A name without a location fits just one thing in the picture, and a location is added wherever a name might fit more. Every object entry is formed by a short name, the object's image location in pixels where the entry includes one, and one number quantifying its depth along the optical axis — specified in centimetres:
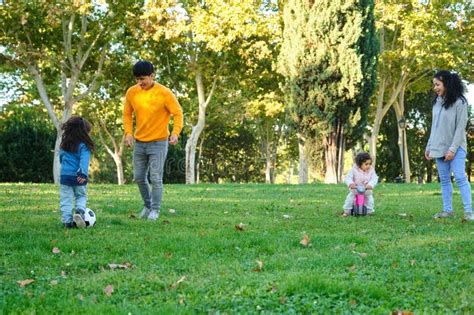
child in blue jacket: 677
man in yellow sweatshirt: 761
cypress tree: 2152
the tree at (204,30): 2294
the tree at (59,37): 2061
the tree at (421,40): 2539
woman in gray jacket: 768
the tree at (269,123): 2805
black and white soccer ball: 662
